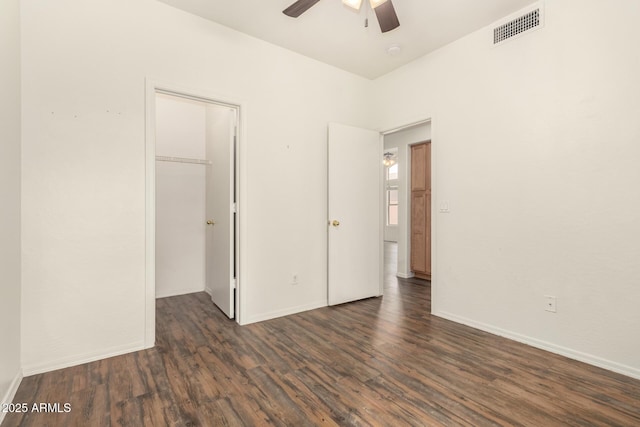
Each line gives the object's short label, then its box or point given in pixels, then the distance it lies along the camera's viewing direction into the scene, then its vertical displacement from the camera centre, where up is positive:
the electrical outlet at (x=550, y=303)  2.49 -0.75
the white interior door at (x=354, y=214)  3.62 -0.05
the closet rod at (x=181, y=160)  3.97 +0.66
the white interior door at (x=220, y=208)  3.18 +0.02
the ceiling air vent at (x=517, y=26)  2.58 +1.59
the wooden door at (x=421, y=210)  4.87 +0.01
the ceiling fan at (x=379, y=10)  2.04 +1.36
